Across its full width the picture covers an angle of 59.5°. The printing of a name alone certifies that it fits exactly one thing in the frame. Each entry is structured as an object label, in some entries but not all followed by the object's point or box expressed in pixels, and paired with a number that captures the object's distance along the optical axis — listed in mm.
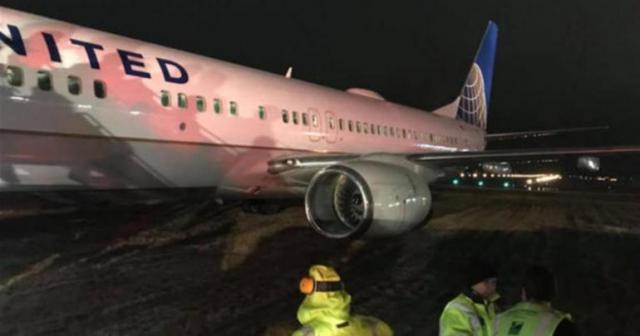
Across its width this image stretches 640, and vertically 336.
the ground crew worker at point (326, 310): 2600
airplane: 6129
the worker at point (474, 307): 2723
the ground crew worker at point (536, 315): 2297
